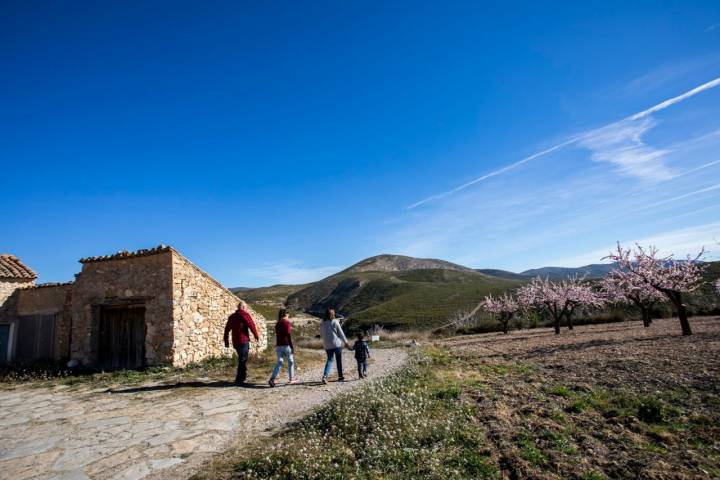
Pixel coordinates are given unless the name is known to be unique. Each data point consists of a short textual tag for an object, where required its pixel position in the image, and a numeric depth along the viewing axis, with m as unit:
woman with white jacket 10.23
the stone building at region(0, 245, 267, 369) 13.70
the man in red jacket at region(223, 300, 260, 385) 10.48
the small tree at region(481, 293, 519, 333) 28.84
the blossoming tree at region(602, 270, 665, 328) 20.31
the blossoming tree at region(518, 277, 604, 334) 24.34
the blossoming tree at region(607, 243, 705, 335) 16.22
